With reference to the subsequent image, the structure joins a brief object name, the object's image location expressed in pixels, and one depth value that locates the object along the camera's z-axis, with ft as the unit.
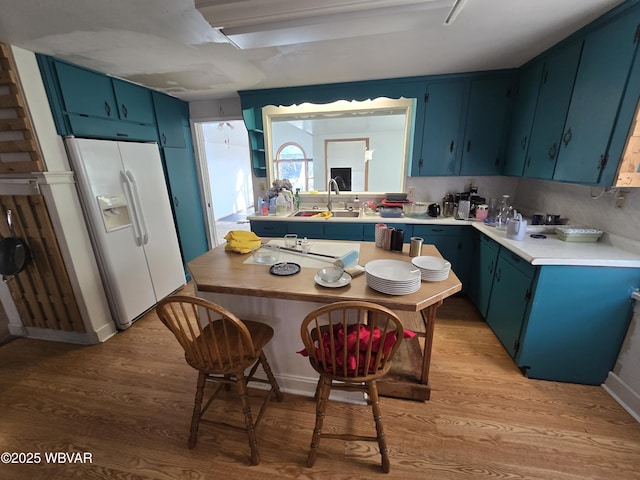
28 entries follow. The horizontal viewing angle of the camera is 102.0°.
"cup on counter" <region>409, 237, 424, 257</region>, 5.43
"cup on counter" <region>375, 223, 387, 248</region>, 6.13
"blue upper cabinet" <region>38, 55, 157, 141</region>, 6.51
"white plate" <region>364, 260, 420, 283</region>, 4.28
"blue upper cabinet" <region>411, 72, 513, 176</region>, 8.70
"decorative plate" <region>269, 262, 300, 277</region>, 4.89
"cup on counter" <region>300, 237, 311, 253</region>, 6.09
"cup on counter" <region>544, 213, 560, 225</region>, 7.38
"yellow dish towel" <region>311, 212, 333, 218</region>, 9.94
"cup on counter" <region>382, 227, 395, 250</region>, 5.95
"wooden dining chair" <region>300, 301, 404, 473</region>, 3.76
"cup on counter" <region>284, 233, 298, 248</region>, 6.28
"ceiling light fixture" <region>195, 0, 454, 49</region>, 4.19
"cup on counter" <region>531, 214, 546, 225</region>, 7.45
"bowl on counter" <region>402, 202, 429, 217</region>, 9.61
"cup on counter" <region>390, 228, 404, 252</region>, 5.82
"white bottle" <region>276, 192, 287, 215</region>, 10.44
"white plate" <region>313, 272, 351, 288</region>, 4.37
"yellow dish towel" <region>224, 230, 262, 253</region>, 6.07
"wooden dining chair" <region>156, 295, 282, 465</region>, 3.85
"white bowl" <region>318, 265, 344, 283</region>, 4.56
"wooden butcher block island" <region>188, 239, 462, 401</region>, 4.23
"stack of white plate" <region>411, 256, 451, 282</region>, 4.61
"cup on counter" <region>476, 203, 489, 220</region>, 8.79
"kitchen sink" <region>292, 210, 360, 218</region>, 10.54
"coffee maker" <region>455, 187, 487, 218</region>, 9.14
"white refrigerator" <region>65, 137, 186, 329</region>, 7.13
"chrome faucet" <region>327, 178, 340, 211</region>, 10.39
